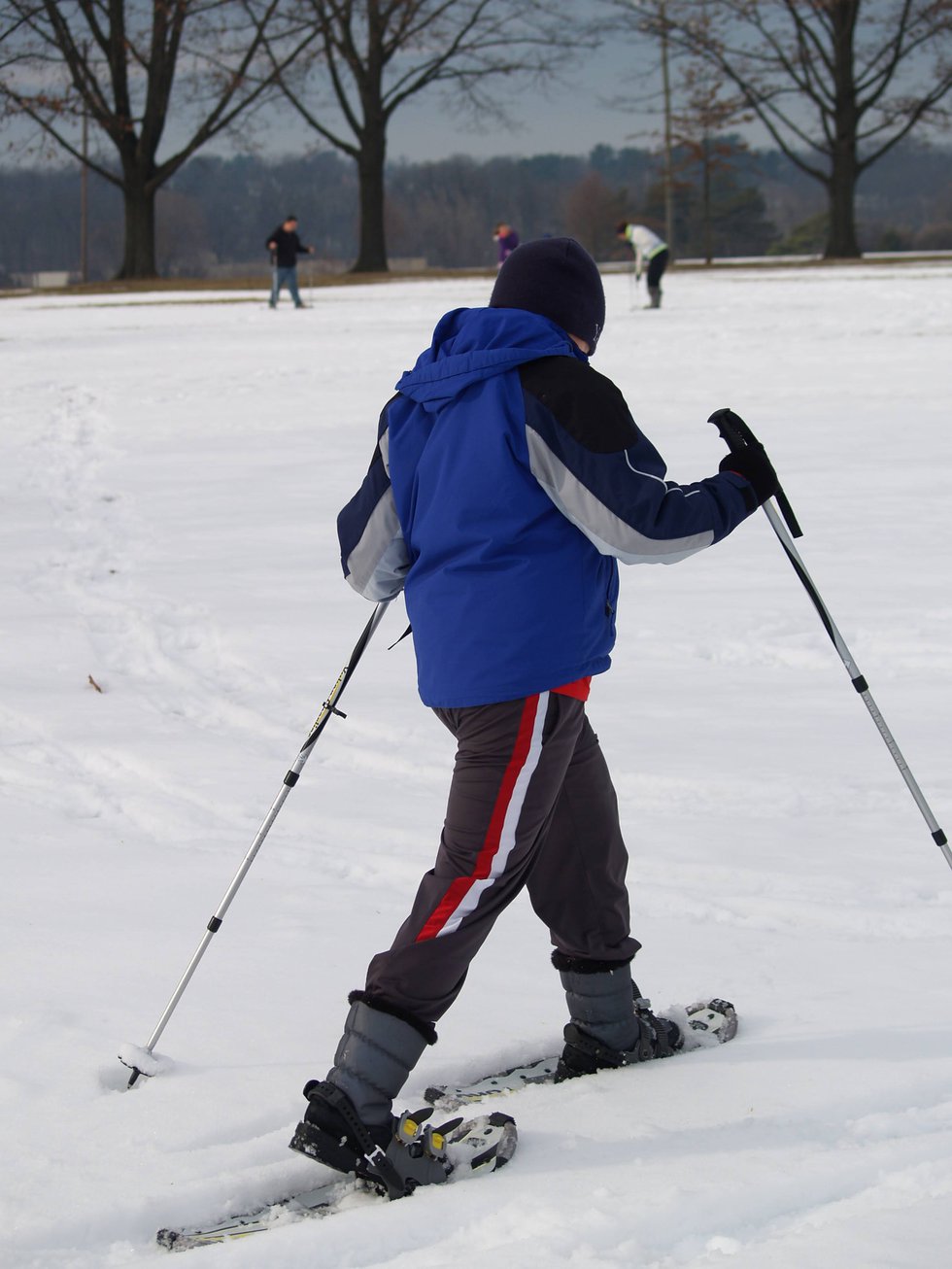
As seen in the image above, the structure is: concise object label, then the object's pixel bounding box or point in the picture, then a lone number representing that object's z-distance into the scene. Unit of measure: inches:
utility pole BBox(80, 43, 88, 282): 1842.6
